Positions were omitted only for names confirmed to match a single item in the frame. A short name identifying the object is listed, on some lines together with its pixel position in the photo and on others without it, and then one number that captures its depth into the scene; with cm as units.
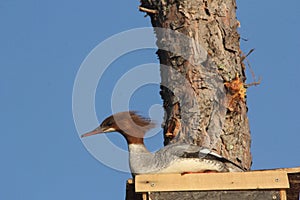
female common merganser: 1235
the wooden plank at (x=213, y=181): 1151
